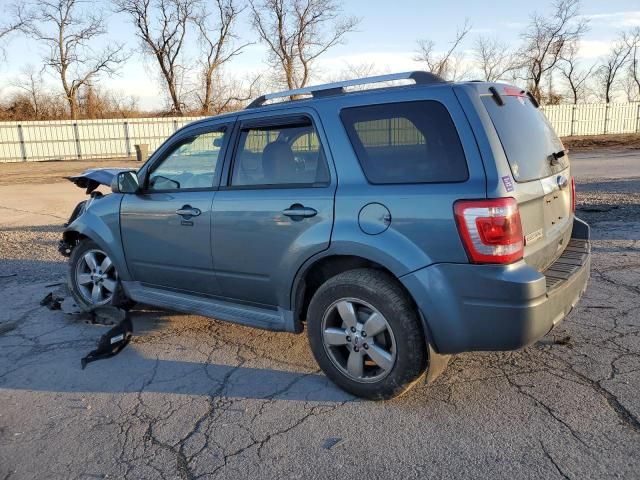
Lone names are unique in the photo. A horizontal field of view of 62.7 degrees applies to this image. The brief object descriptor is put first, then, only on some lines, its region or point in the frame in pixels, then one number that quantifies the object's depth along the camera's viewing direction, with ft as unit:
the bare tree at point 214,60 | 143.33
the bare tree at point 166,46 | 143.95
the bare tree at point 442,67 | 129.66
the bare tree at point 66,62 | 134.41
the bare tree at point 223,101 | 139.44
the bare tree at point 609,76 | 181.27
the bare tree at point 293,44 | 139.44
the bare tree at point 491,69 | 153.42
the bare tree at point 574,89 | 174.81
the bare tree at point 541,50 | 160.15
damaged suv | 9.30
